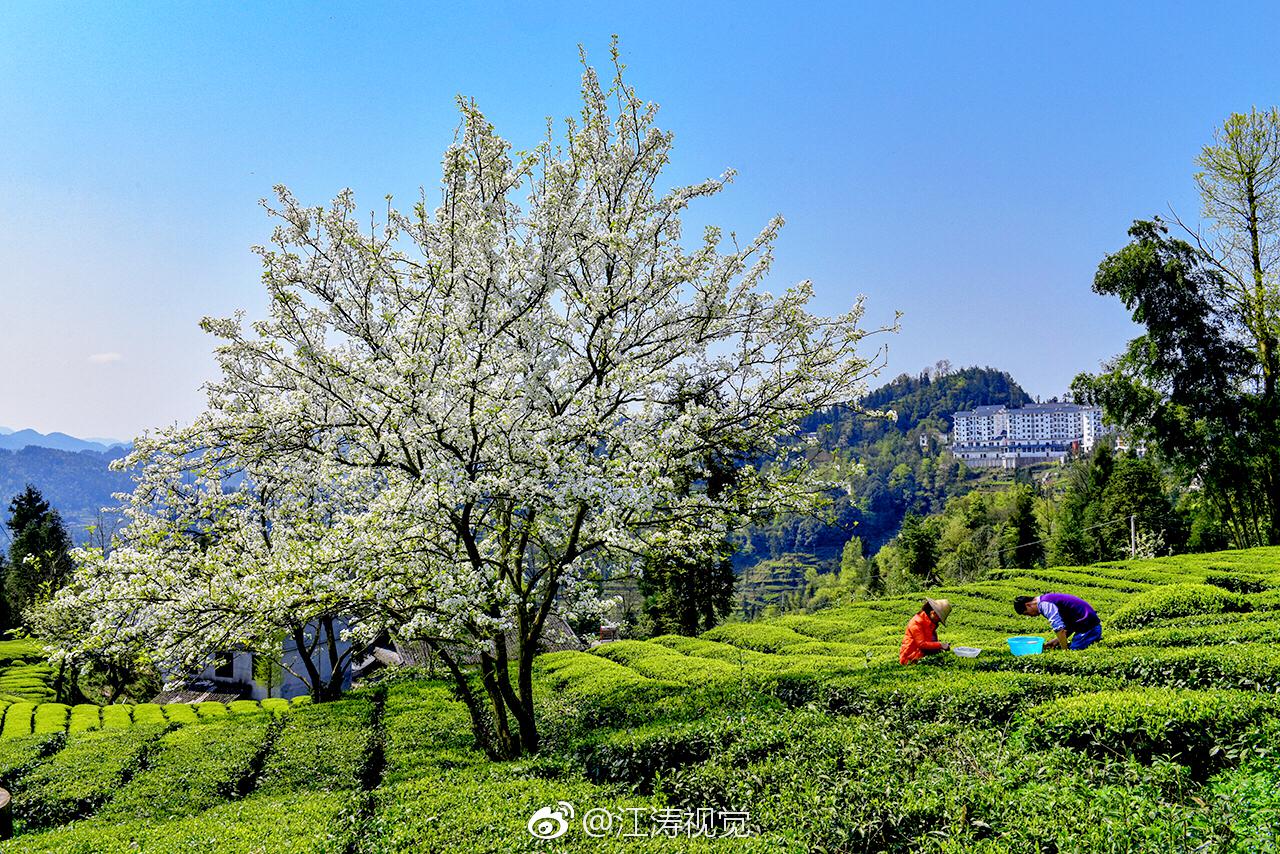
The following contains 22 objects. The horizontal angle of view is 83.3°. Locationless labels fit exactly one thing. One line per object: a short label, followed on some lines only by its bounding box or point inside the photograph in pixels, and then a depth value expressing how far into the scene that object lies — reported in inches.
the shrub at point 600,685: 430.9
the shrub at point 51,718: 770.6
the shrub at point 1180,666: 275.1
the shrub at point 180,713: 770.8
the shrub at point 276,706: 706.4
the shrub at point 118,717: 749.4
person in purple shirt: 388.5
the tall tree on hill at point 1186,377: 970.7
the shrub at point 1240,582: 656.4
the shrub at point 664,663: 514.6
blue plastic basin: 390.6
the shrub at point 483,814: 206.5
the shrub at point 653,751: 292.7
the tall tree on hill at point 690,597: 1073.5
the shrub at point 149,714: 795.0
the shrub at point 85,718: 747.9
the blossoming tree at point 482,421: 329.4
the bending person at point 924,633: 395.2
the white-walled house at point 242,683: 1416.1
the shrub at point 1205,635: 350.0
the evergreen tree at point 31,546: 1633.2
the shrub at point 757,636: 735.7
